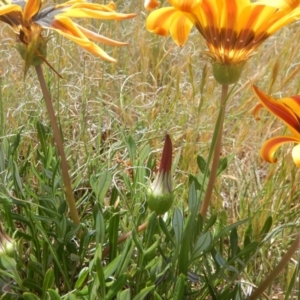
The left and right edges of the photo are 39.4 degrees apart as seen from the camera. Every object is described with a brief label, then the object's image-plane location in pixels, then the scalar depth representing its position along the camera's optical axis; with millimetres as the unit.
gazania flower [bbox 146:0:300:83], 189
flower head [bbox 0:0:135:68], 193
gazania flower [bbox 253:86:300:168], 182
